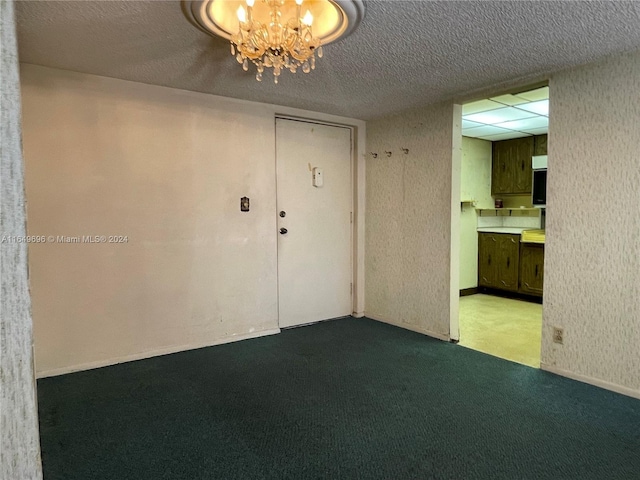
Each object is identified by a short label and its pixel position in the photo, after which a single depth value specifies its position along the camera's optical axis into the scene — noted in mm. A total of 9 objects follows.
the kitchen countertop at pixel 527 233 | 5102
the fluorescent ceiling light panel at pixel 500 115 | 4219
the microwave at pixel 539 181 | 5238
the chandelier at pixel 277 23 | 1968
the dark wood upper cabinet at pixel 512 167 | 5488
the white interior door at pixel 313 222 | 4008
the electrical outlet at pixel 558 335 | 2867
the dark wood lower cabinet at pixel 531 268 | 5098
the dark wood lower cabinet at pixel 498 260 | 5402
